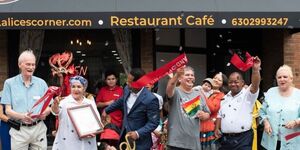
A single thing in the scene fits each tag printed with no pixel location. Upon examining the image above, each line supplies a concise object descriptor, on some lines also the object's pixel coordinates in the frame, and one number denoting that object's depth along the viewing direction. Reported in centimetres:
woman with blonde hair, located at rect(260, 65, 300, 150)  593
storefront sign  829
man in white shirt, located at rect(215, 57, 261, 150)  635
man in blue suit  572
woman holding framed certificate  577
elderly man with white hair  589
